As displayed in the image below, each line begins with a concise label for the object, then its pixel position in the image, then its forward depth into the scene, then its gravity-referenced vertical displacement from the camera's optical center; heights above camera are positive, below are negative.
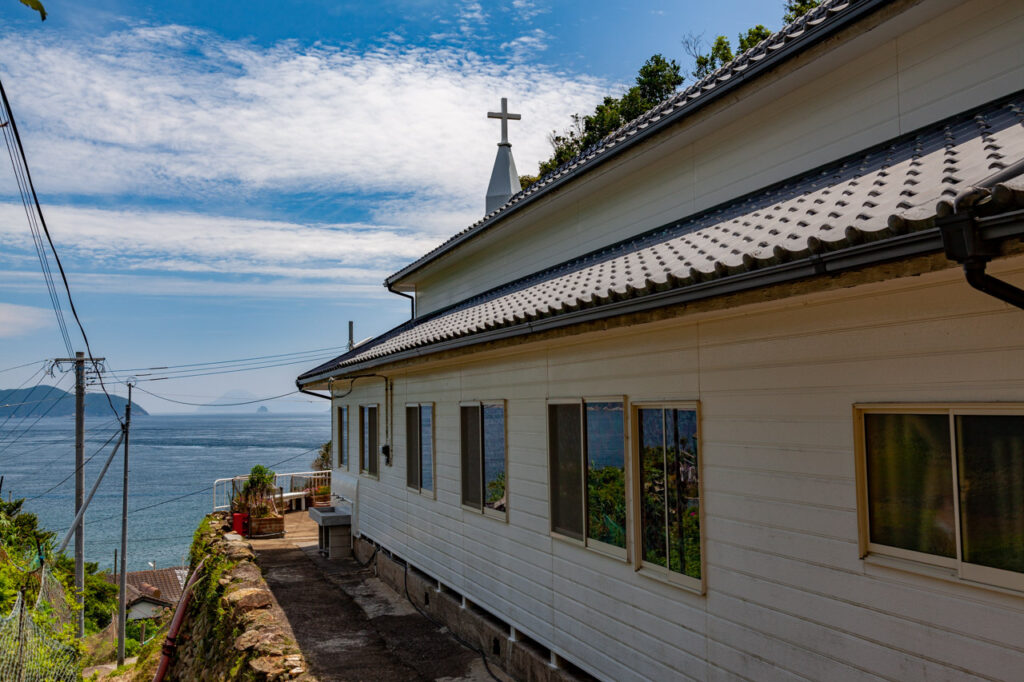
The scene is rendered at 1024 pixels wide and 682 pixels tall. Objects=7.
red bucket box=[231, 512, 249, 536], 18.69 -3.09
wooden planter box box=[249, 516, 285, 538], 18.98 -3.24
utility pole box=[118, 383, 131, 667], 20.50 -5.14
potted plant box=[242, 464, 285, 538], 19.05 -2.72
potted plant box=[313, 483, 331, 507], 18.78 -2.57
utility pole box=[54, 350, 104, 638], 21.78 -1.41
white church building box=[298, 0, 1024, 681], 3.54 +0.03
